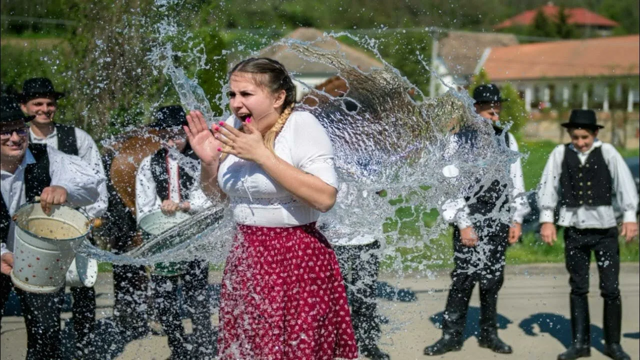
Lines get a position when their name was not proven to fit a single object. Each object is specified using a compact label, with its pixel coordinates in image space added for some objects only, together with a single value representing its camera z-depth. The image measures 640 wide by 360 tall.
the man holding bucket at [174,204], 4.97
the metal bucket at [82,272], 4.99
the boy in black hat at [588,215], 5.49
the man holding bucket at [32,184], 4.53
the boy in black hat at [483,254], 5.28
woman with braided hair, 2.90
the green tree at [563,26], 59.88
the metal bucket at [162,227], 4.74
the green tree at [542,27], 58.12
